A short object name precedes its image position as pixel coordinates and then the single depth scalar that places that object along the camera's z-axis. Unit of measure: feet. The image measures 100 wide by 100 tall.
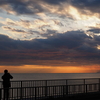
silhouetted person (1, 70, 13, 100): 66.52
